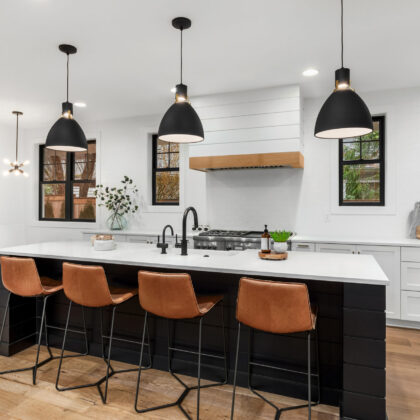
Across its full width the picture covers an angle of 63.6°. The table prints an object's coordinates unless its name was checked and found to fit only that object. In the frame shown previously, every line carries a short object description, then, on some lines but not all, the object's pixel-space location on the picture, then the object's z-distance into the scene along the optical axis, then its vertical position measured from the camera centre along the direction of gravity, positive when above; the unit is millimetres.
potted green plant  2527 -218
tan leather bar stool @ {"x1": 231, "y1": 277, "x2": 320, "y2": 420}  1814 -515
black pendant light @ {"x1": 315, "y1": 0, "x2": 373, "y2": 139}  2172 +670
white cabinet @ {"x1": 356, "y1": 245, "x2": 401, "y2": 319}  3643 -603
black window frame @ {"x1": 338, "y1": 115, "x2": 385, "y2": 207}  4348 +678
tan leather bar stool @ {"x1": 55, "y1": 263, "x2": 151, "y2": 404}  2293 -543
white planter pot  2529 -256
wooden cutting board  2469 -319
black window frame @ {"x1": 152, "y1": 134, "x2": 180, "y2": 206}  5566 +712
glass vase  5405 -180
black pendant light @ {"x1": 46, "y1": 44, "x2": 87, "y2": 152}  2953 +665
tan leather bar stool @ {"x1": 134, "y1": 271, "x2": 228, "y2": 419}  2055 -540
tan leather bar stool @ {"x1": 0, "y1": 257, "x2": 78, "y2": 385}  2586 -551
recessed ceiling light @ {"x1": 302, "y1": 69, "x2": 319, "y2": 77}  3619 +1527
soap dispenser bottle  2598 -226
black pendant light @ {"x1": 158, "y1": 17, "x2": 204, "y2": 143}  2586 +718
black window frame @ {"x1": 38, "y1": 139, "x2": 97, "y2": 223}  6117 +458
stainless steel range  4039 -349
